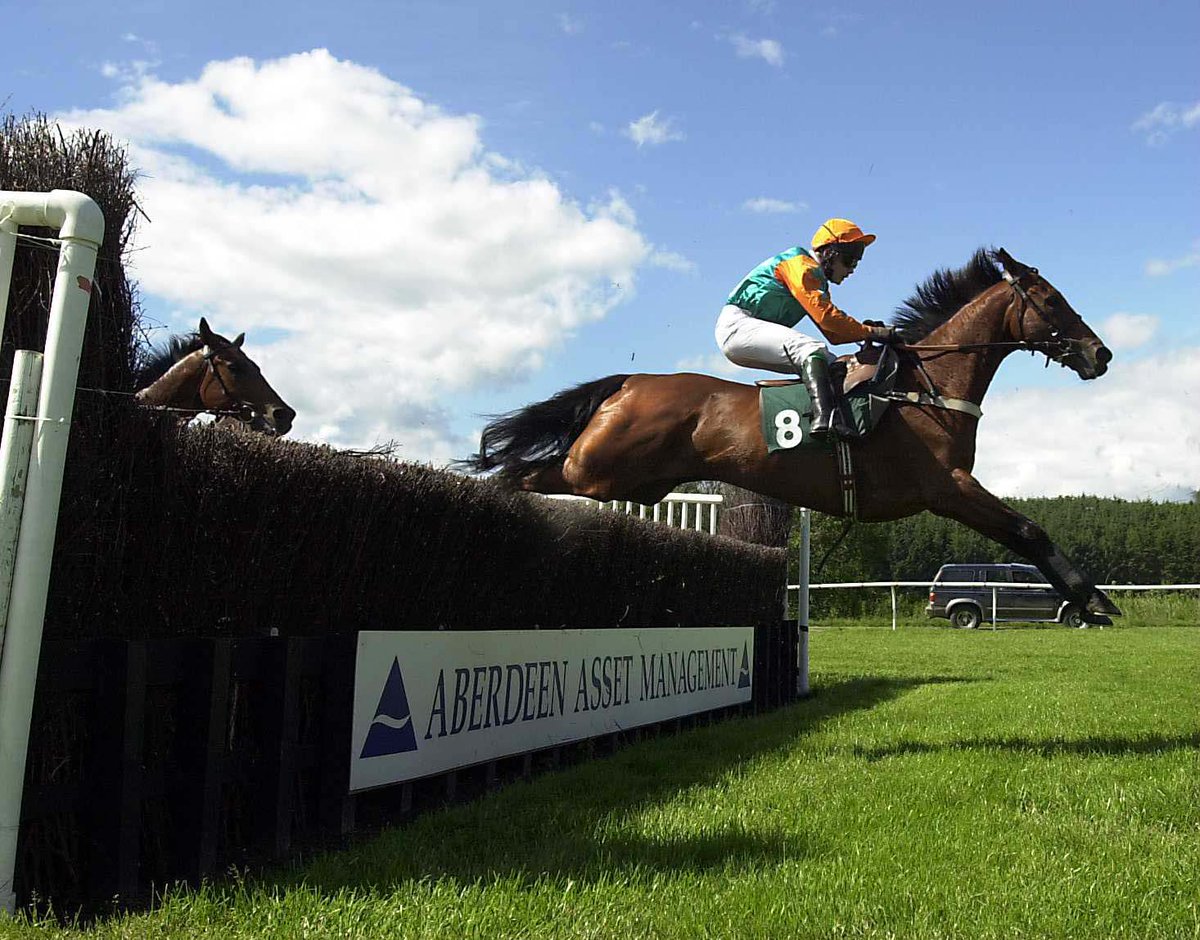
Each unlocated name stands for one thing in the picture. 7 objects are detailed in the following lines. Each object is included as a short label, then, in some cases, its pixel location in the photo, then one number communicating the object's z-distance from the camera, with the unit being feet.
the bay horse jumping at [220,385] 25.34
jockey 19.92
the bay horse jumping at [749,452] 19.95
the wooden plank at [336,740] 13.35
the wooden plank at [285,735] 12.41
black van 90.74
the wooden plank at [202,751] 11.17
